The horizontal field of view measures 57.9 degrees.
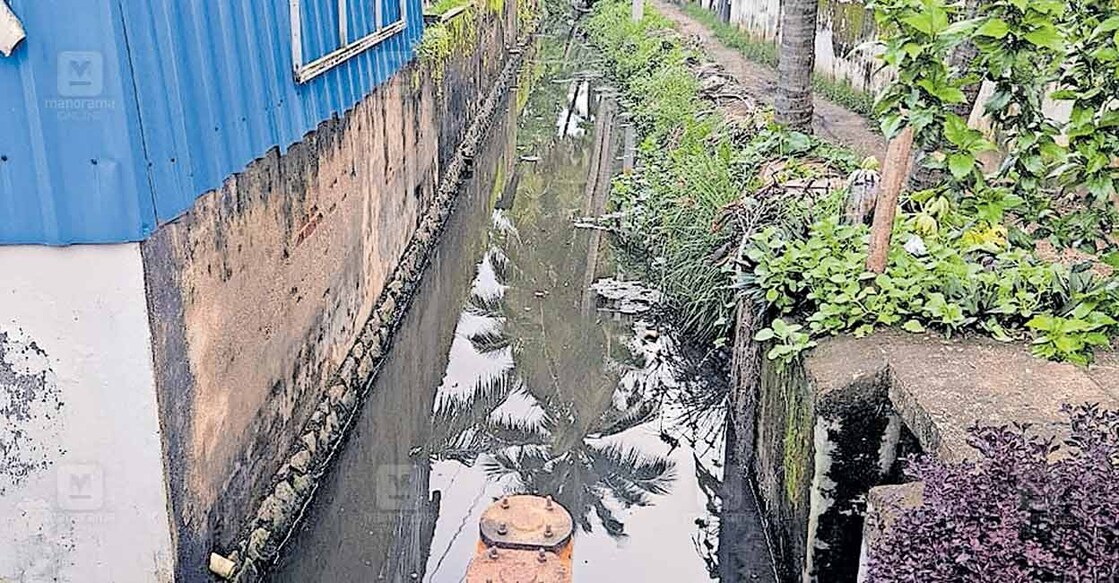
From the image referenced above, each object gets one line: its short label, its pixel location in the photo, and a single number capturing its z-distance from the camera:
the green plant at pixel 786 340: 5.24
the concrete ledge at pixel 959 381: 4.17
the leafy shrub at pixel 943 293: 4.89
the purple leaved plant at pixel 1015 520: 2.60
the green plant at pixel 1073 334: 4.76
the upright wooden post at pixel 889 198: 5.14
